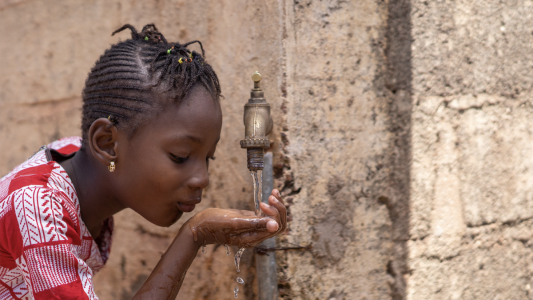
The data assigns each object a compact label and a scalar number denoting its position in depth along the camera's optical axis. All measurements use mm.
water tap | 1382
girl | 1173
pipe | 1634
